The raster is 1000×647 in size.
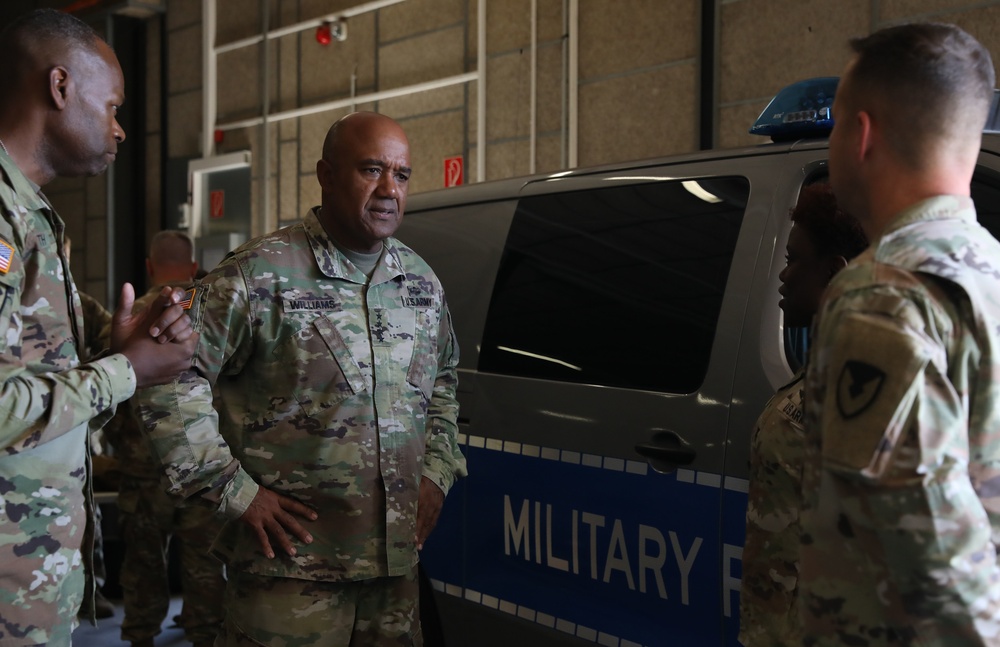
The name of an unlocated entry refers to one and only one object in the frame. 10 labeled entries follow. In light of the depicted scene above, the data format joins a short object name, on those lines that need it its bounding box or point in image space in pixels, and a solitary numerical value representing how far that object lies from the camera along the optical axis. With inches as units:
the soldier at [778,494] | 62.9
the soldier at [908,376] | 40.3
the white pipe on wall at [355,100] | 252.5
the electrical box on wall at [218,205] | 318.3
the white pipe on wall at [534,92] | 227.3
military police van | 82.0
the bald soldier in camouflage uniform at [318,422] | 80.9
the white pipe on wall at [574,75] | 220.5
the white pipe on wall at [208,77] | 331.3
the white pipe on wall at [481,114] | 241.5
